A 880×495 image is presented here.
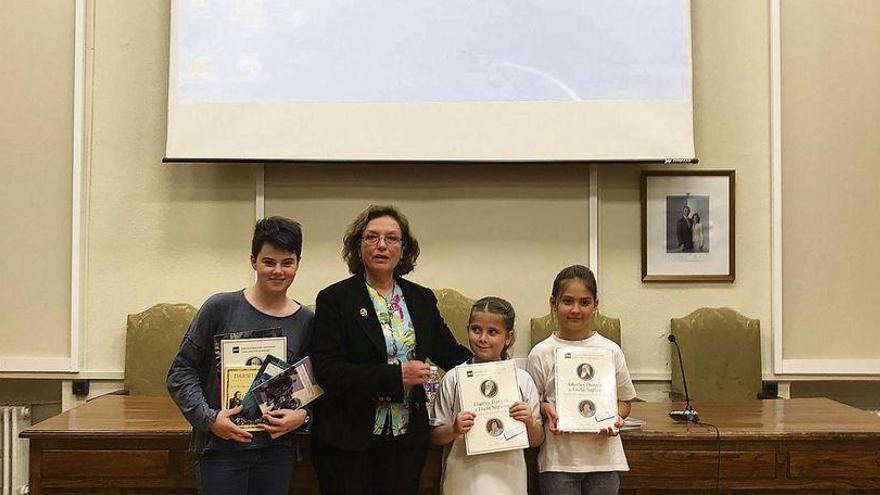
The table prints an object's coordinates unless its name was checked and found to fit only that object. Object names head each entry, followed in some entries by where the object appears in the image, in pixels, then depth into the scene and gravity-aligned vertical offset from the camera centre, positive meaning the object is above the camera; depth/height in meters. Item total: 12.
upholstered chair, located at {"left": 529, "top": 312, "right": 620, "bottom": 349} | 5.25 -0.38
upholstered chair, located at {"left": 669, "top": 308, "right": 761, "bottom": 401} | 5.22 -0.55
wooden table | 3.31 -0.76
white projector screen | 5.20 +1.15
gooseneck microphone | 3.64 -0.64
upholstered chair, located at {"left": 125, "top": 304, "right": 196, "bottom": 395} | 5.19 -0.50
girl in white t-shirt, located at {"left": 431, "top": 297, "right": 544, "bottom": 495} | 2.99 -0.57
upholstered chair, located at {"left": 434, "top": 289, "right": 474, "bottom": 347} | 5.22 -0.28
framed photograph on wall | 5.40 +0.26
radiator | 5.24 -1.18
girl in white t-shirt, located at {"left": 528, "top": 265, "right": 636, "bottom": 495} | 3.08 -0.54
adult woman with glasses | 2.84 -0.35
